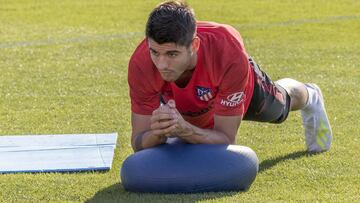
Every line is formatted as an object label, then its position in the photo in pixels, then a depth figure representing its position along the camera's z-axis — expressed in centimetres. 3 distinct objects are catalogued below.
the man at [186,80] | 1058
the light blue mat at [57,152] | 1247
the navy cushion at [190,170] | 1109
